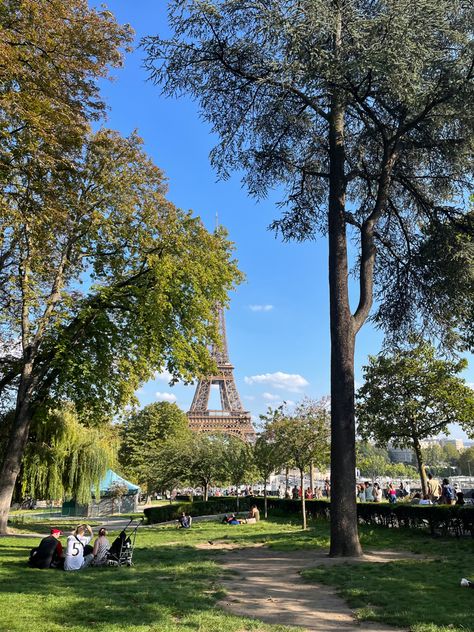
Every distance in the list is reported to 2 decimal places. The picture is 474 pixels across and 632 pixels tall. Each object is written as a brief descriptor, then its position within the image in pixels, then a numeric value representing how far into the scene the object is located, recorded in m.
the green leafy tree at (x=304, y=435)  21.80
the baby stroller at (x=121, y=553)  10.39
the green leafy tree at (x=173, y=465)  33.91
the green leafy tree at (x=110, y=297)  16.66
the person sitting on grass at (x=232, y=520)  22.63
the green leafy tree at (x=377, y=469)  104.44
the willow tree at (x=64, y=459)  21.31
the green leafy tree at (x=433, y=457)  104.52
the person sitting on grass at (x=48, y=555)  10.03
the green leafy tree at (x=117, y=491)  35.45
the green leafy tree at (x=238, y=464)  28.67
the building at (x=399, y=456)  167.26
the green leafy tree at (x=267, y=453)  23.66
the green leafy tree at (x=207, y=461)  32.53
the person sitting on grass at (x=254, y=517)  22.66
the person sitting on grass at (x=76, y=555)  9.97
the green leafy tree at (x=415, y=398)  21.39
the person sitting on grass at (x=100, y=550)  10.44
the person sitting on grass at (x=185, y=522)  22.23
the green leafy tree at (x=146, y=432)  51.19
